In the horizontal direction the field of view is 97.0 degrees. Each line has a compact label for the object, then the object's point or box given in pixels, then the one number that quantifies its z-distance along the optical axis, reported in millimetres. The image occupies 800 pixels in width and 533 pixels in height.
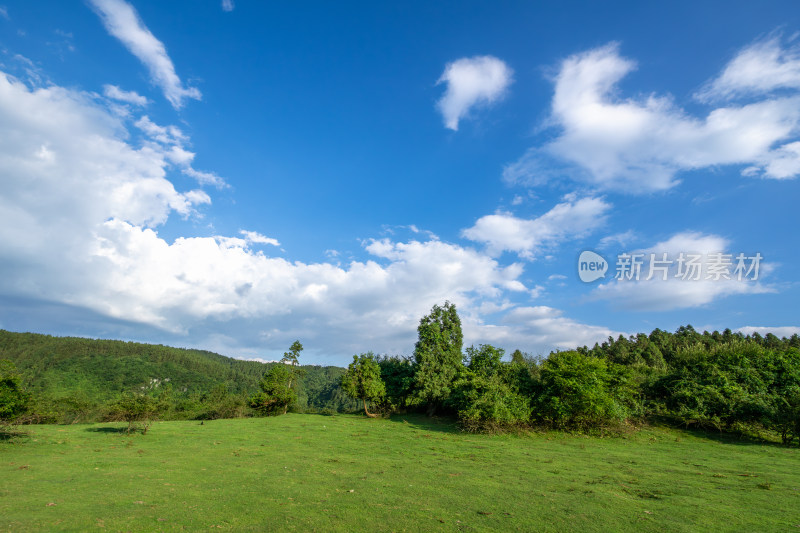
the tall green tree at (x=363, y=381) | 45569
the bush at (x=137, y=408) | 24328
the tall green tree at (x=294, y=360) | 51250
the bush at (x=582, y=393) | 28734
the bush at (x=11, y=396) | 19828
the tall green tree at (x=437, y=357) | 43750
